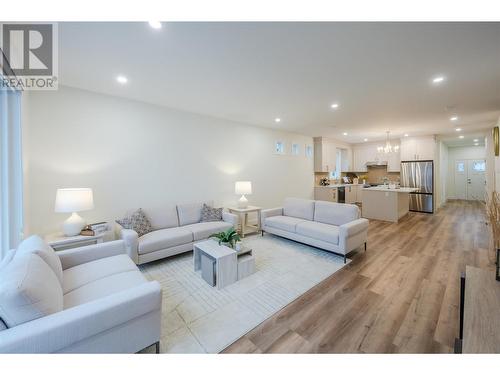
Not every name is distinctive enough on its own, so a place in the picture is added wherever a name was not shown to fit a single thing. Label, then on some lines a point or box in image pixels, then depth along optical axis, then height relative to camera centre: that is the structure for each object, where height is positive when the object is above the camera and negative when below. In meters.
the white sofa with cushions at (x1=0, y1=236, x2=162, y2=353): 1.09 -0.79
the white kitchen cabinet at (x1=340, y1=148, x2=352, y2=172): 8.82 +1.16
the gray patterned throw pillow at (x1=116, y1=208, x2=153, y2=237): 3.14 -0.56
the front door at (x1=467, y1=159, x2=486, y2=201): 8.77 +0.29
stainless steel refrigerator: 6.64 +0.10
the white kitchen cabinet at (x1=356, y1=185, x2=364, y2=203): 8.34 -0.36
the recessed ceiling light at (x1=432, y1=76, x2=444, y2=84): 2.74 +1.47
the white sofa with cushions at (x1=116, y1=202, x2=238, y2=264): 2.87 -0.75
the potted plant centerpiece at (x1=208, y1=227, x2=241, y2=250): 2.80 -0.72
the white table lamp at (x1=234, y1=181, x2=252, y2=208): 4.66 -0.04
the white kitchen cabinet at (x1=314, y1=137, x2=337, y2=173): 7.37 +1.15
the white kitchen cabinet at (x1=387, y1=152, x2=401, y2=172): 7.58 +0.88
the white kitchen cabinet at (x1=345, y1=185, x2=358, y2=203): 7.93 -0.31
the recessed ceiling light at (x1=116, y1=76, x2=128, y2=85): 2.78 +1.52
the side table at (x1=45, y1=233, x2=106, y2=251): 2.54 -0.69
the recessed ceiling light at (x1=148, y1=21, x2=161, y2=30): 1.74 +1.43
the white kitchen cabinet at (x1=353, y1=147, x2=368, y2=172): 8.62 +1.16
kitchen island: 5.59 -0.53
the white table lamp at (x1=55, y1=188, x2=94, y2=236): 2.61 -0.22
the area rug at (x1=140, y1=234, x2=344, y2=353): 1.73 -1.24
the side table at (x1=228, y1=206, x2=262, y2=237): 4.53 -0.74
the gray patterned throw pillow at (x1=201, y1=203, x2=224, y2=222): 4.05 -0.56
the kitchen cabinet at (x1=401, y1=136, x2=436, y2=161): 6.64 +1.27
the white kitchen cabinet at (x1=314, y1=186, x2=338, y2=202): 7.30 -0.28
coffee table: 2.45 -1.00
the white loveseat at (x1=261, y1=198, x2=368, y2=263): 3.17 -0.71
